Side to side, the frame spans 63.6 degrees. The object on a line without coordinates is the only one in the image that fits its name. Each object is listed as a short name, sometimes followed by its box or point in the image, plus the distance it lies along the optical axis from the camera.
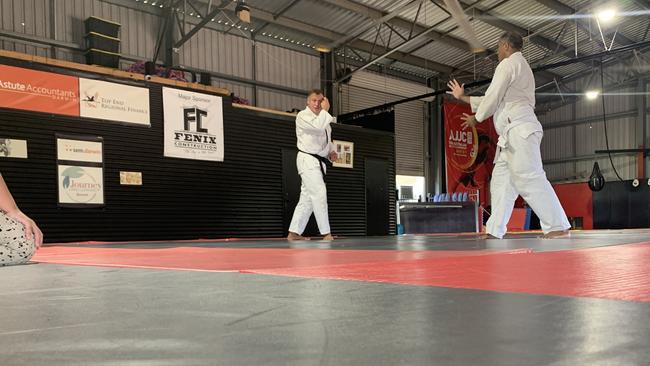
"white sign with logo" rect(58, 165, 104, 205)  6.44
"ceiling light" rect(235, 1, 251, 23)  8.34
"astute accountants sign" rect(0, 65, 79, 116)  6.05
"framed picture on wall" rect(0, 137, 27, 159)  6.07
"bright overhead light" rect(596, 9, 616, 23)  10.90
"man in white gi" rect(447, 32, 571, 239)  3.84
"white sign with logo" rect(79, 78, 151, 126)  6.65
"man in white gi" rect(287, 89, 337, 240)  5.54
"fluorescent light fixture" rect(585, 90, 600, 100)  14.98
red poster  16.64
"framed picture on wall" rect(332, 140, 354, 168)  9.92
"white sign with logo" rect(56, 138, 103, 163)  6.45
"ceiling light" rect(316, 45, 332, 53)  12.96
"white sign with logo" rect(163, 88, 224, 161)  7.44
